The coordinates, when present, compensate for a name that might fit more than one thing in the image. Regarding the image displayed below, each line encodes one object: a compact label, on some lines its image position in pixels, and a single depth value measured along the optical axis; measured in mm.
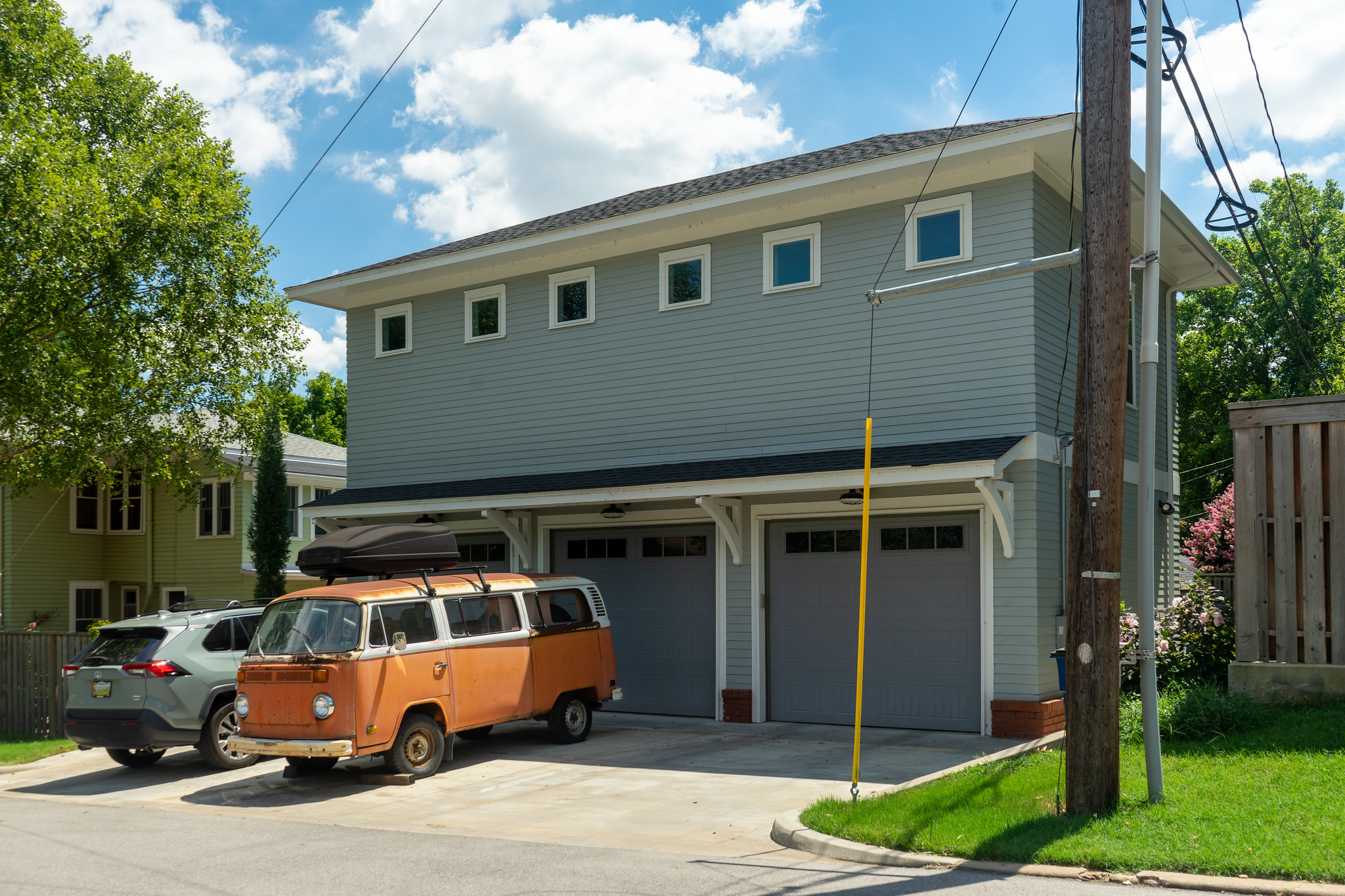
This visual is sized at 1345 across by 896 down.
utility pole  8031
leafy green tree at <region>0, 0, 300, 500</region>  17062
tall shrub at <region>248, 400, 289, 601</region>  24234
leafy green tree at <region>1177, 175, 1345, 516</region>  33562
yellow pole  8836
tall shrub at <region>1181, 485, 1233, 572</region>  22875
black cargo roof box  12117
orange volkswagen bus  10688
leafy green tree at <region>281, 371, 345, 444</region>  56406
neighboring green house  27281
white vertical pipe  8398
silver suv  12195
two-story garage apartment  13258
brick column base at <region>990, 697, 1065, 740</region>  12680
